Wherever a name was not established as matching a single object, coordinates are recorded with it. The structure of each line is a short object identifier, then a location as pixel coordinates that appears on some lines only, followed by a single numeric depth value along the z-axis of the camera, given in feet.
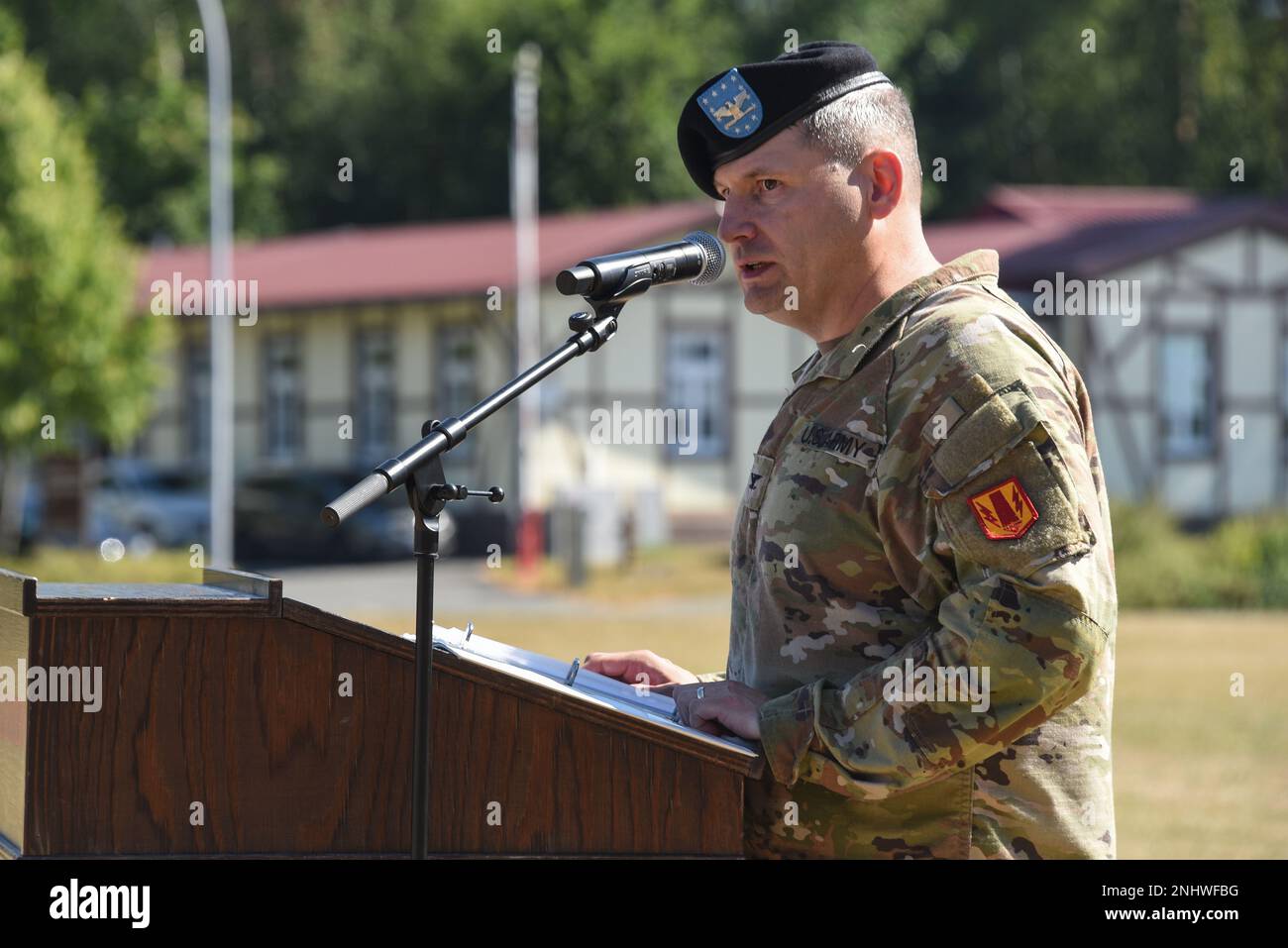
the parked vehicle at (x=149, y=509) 95.61
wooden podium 8.00
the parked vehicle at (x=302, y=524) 90.84
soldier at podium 8.36
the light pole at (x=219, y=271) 75.36
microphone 9.71
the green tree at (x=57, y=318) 81.25
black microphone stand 8.07
